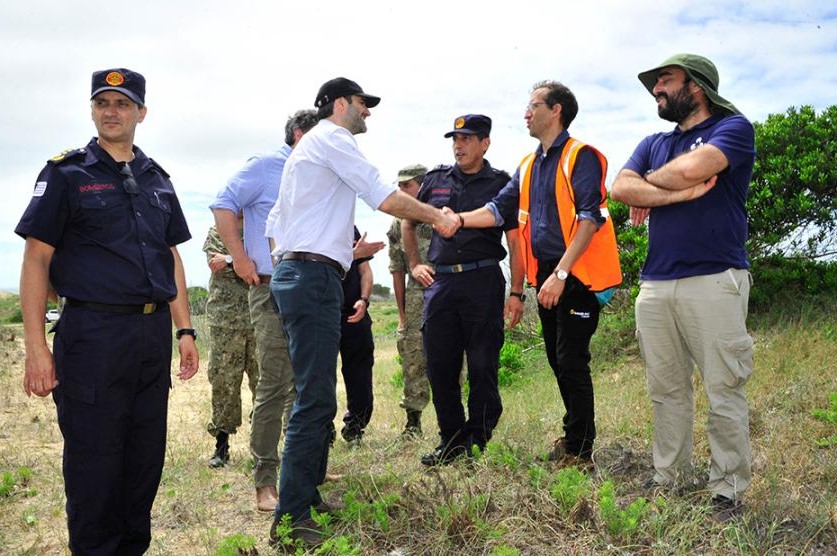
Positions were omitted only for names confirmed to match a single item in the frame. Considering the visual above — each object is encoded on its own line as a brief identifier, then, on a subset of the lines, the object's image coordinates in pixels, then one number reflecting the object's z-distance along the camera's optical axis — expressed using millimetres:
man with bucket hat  3627
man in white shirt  3467
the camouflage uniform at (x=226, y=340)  5699
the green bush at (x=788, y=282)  8305
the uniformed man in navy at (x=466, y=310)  4691
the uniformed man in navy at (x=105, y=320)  3109
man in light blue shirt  4266
